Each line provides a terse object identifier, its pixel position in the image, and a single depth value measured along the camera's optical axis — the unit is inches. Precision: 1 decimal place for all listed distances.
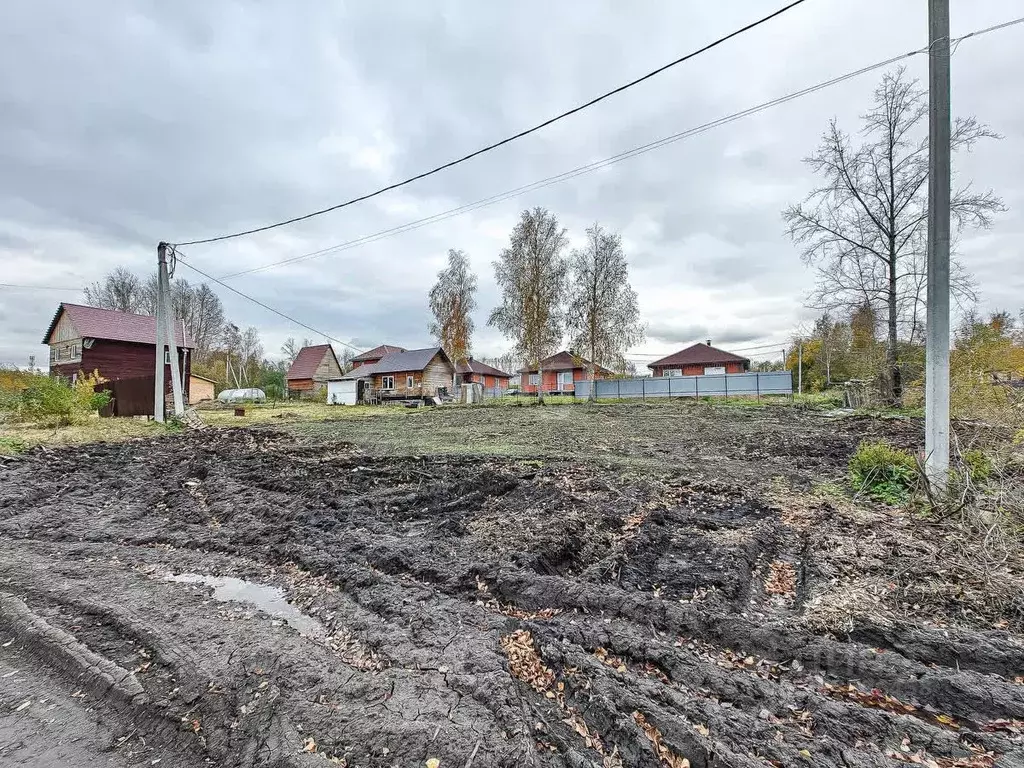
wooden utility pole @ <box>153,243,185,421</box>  542.0
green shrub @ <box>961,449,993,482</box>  175.8
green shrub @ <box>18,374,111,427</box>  489.1
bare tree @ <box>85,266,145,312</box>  1521.9
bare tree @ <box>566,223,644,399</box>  1088.8
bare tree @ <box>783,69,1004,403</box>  584.1
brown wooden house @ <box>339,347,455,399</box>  1403.8
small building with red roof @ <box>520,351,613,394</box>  1753.2
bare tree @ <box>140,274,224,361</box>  1656.0
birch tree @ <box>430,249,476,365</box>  1328.7
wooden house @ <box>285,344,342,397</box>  1795.0
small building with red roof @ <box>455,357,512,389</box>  1743.4
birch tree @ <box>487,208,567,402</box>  1055.6
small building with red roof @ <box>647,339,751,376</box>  1708.9
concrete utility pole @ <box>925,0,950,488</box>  184.5
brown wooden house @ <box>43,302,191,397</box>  986.7
